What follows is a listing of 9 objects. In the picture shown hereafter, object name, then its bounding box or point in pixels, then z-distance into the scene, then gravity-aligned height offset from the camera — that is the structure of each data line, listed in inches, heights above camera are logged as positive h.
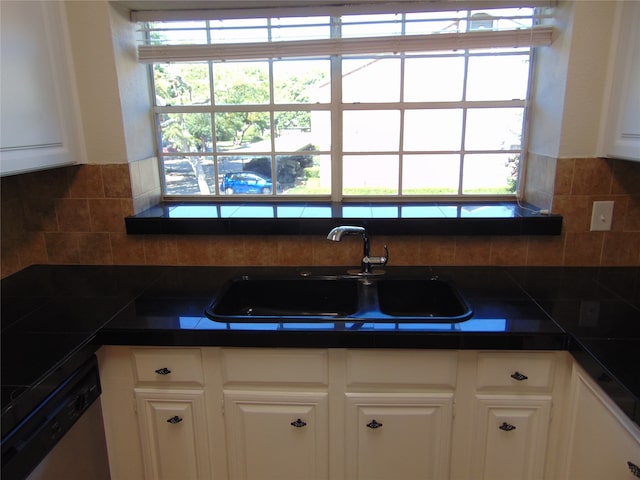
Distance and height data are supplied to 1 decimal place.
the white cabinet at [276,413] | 56.6 -35.7
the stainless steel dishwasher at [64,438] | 41.7 -30.9
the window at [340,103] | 72.5 +4.2
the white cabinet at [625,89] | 59.2 +4.5
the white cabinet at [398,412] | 55.8 -35.3
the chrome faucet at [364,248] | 63.4 -17.8
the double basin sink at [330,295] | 69.1 -25.5
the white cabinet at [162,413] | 57.4 -36.0
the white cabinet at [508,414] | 54.9 -35.2
